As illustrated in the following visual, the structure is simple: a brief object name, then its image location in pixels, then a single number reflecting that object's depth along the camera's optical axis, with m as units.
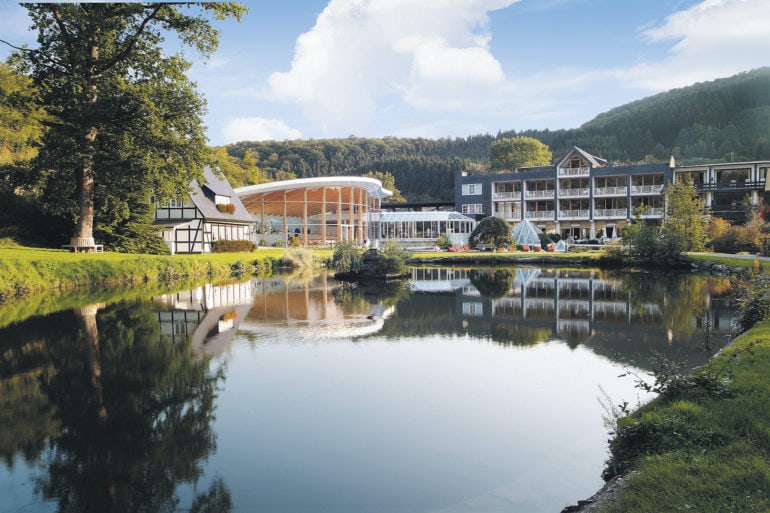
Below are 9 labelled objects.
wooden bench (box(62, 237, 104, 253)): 22.92
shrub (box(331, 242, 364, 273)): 24.41
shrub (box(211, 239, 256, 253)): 32.50
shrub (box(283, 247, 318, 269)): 30.72
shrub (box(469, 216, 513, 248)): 38.34
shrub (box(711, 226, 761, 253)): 29.92
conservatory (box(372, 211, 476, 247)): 49.25
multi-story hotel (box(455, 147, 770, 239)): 45.28
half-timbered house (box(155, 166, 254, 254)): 32.94
